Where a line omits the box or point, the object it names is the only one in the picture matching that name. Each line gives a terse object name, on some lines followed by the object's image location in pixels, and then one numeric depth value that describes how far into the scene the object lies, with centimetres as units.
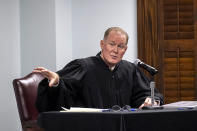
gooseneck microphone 633
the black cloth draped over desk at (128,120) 507
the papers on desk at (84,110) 560
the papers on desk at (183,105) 583
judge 753
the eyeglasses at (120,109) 558
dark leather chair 803
